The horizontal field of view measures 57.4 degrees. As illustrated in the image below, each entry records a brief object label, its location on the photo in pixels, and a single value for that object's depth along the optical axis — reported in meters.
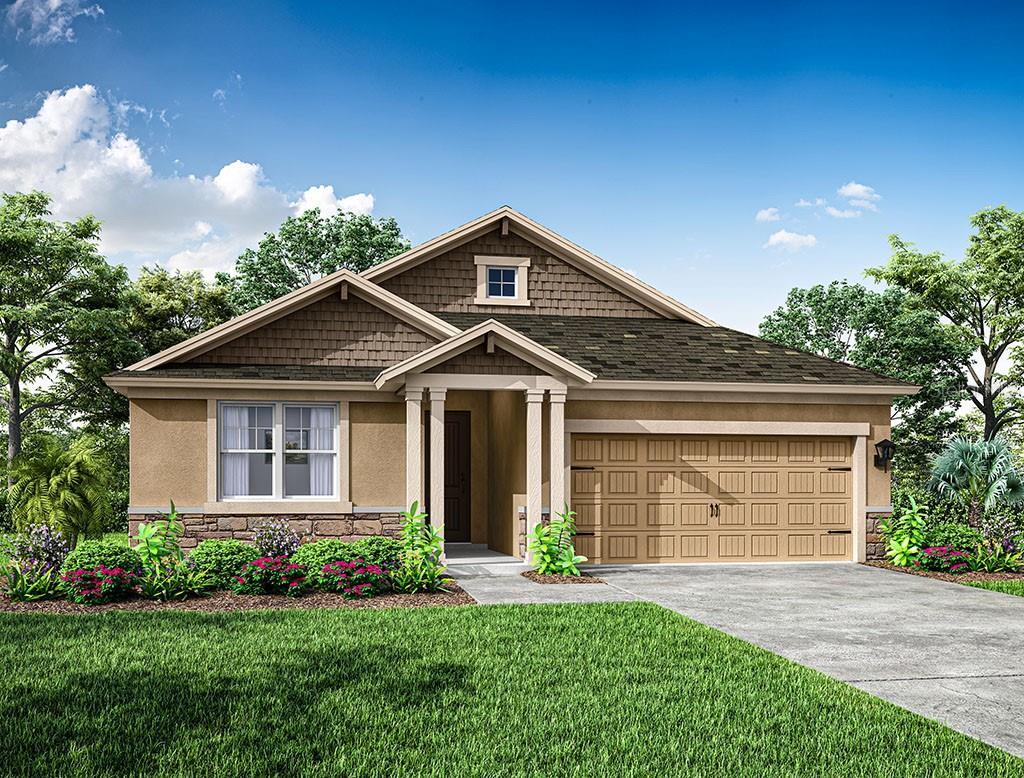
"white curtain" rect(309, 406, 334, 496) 14.63
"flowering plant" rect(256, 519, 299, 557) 11.73
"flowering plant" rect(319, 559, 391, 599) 11.27
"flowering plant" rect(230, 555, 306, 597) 11.18
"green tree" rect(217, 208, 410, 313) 36.56
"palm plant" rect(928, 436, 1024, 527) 15.09
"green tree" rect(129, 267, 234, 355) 29.27
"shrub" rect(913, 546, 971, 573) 14.50
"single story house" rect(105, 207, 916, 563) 14.12
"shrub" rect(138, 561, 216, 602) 10.92
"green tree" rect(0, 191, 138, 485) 25.77
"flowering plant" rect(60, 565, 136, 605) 10.62
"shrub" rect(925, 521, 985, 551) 14.80
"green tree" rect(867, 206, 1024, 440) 28.59
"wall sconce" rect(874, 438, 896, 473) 15.82
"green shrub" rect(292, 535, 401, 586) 11.47
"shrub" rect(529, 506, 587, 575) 13.27
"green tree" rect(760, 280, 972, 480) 28.36
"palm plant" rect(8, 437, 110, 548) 17.45
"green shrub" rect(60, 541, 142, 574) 10.91
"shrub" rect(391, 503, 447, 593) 11.63
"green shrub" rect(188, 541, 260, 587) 11.46
